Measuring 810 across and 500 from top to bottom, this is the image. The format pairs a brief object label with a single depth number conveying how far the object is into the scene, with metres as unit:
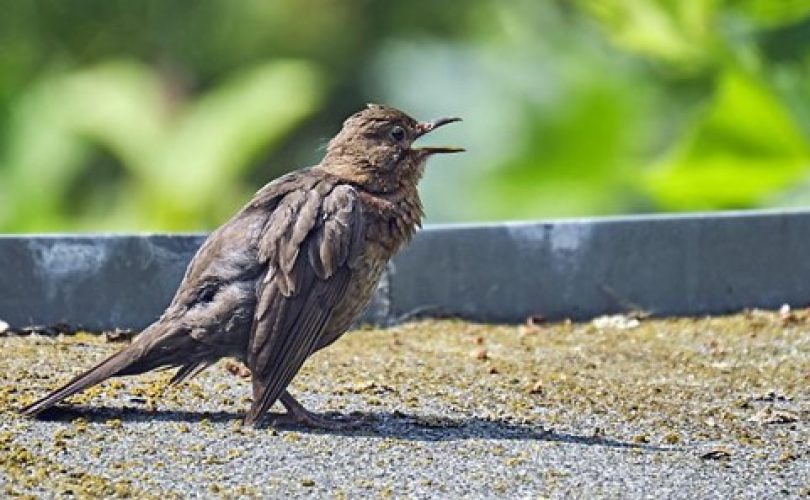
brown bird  13.66
